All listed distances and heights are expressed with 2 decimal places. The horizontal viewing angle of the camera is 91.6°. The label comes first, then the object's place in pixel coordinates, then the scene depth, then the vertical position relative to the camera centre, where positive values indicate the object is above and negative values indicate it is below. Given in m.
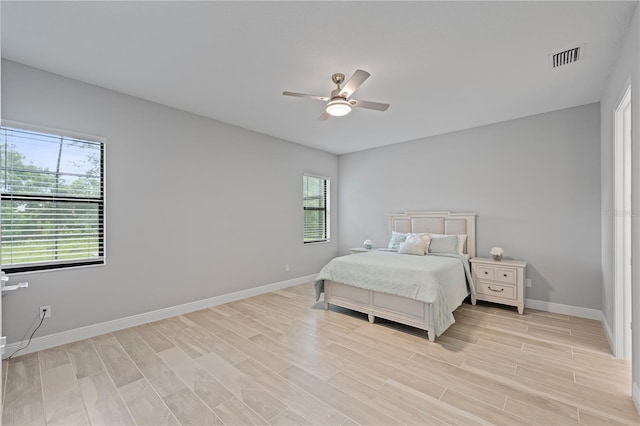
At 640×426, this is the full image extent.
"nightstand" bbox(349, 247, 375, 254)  5.71 -0.66
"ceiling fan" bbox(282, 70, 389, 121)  2.73 +1.09
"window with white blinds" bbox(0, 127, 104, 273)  2.92 +0.12
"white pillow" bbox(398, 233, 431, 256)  4.51 -0.45
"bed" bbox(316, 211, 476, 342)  3.30 -0.83
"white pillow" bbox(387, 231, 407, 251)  5.08 -0.43
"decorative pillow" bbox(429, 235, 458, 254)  4.53 -0.44
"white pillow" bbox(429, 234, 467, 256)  4.60 -0.41
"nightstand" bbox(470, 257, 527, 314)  4.00 -0.88
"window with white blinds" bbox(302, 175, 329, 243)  5.96 +0.12
